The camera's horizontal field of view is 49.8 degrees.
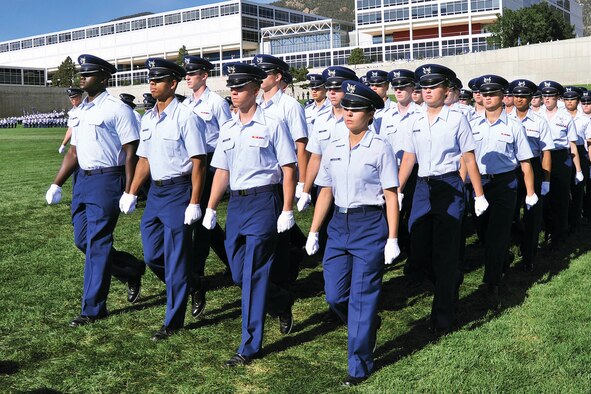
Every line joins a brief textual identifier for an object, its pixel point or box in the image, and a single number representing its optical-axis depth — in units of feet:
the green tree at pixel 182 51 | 317.61
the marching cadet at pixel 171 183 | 18.01
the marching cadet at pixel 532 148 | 26.04
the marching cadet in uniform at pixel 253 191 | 16.56
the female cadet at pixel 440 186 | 18.83
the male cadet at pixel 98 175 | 19.42
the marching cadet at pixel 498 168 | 22.33
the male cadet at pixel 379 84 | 27.12
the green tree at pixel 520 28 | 231.71
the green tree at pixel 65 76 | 327.67
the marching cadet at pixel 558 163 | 29.84
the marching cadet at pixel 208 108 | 23.88
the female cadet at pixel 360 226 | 15.16
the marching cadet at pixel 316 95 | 29.19
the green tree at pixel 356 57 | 255.70
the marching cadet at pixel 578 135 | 32.99
